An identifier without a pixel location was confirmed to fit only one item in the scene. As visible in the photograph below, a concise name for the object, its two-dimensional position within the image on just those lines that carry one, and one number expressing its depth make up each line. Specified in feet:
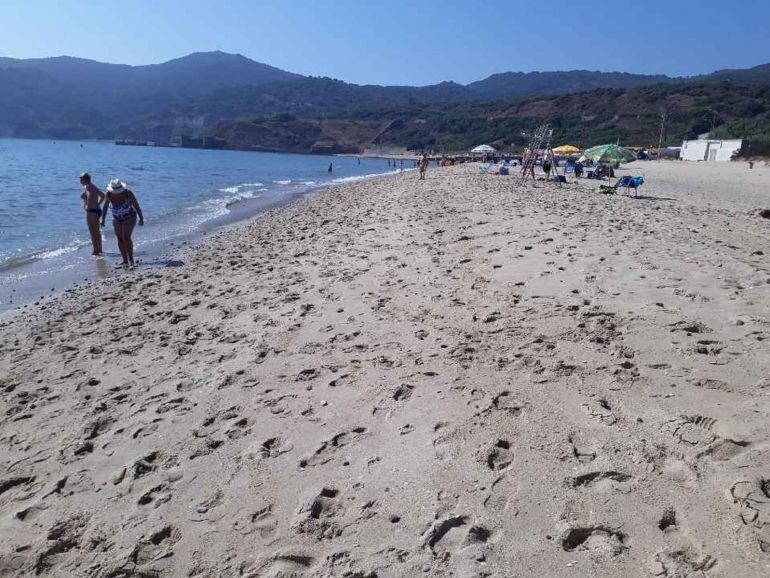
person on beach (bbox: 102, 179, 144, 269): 32.48
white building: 143.13
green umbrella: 98.61
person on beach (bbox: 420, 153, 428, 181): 102.80
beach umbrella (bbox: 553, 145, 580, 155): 132.34
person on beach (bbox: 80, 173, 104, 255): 34.94
